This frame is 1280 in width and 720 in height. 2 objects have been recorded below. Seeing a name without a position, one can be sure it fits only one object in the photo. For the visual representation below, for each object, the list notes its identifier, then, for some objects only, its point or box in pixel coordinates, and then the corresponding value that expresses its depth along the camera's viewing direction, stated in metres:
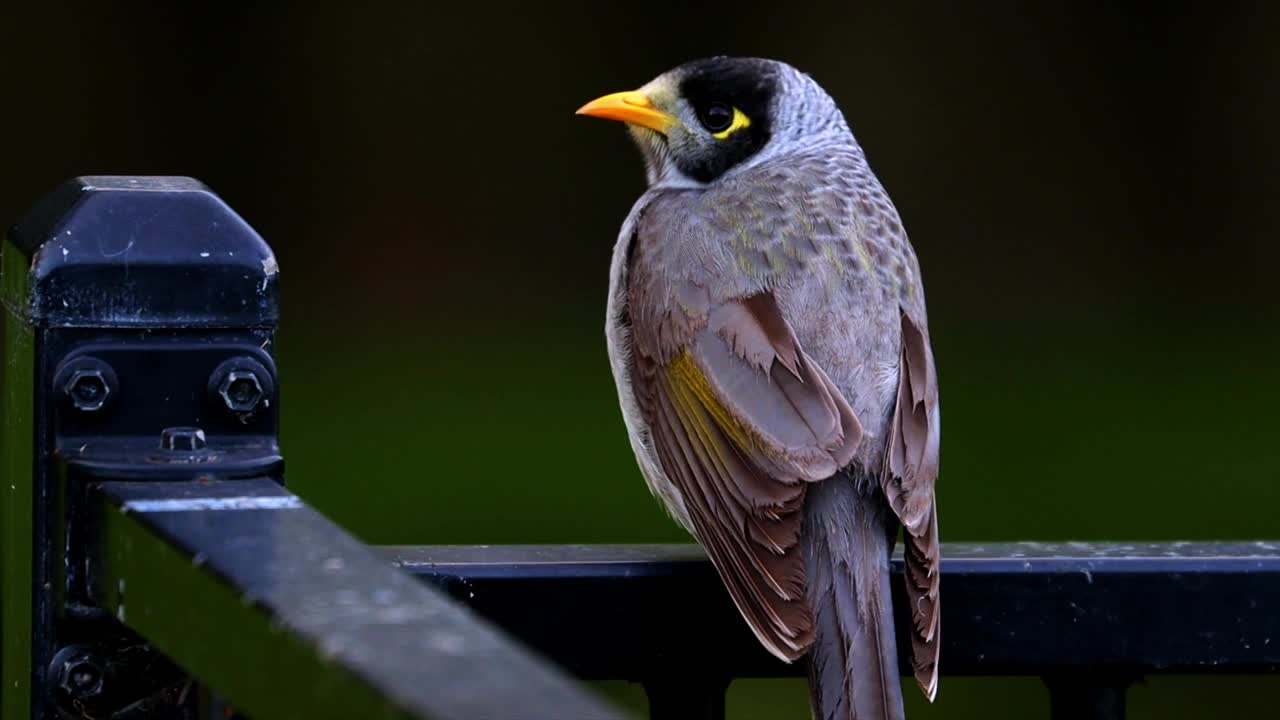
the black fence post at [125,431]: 3.48
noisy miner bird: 5.42
